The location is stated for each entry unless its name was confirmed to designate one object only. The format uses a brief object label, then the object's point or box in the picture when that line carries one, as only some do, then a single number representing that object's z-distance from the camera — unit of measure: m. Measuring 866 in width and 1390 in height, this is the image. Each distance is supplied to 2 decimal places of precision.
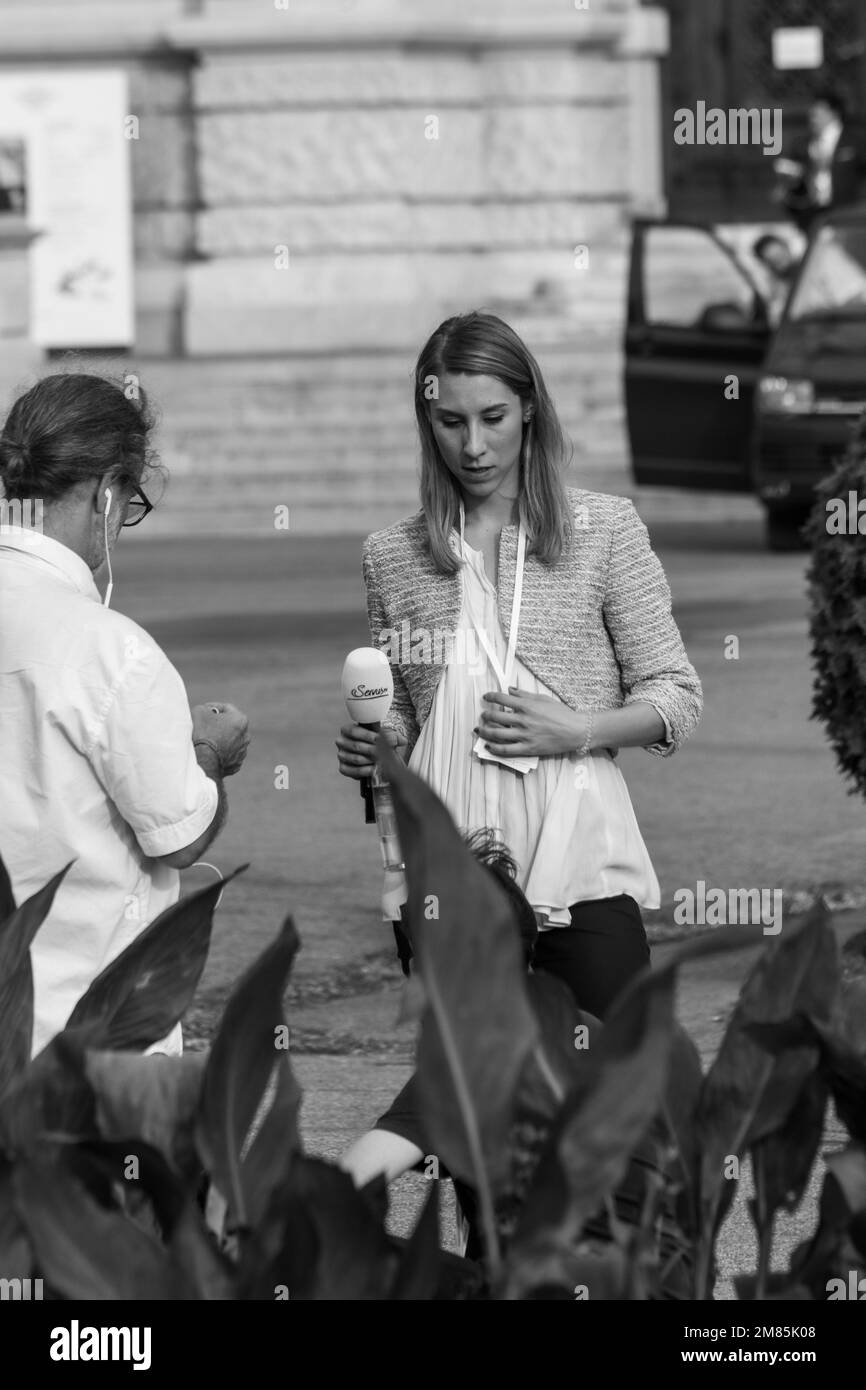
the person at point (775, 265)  34.72
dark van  30.72
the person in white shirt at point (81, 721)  6.28
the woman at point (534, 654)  7.34
